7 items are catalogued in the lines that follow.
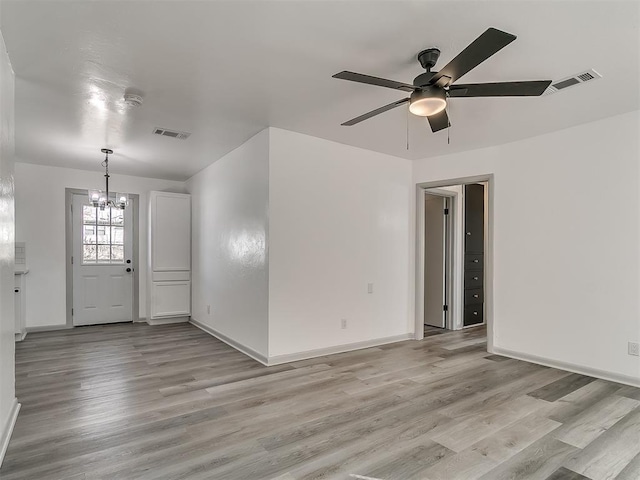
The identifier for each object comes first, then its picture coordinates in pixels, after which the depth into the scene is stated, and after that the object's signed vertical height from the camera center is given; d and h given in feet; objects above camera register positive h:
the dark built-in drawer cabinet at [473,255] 20.15 -0.96
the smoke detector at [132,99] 10.06 +3.90
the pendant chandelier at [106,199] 17.21 +1.91
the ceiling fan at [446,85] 6.22 +3.02
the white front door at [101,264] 19.75 -1.46
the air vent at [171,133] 13.26 +3.92
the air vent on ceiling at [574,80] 8.85 +3.97
